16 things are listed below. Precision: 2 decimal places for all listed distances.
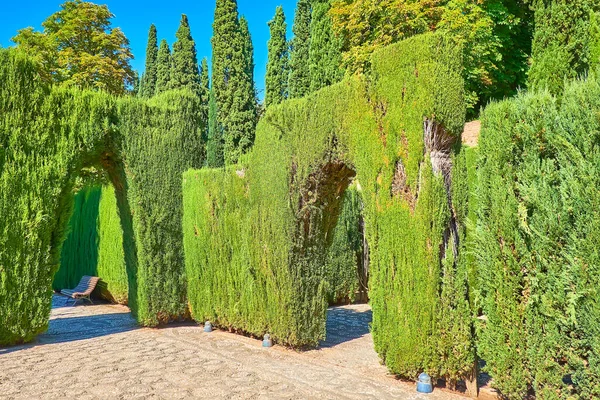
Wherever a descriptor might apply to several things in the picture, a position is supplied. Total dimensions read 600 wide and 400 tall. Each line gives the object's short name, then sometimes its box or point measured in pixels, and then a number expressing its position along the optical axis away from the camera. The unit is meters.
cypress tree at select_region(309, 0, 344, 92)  23.36
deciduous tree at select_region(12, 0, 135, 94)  19.95
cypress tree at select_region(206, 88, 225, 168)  35.06
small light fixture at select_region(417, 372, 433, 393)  4.34
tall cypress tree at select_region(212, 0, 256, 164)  29.78
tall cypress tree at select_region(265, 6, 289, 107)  33.03
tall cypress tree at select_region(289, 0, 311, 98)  29.89
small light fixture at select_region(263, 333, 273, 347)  6.42
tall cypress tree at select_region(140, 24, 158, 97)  39.47
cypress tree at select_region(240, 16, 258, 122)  29.80
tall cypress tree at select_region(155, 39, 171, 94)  37.06
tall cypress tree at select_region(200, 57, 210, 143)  40.61
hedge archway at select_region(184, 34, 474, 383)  4.35
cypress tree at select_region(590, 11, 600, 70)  11.88
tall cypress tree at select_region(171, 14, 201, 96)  34.47
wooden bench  10.66
